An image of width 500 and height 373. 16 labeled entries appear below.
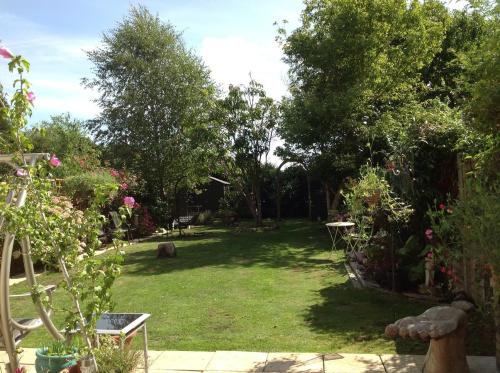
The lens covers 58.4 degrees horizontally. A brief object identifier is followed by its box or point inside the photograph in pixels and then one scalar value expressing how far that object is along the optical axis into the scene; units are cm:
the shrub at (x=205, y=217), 2077
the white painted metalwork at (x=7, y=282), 251
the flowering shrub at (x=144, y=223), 1600
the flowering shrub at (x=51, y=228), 261
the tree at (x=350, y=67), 1288
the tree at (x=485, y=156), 289
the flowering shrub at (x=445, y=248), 368
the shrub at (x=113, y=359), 291
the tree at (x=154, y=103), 1847
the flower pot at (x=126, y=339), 325
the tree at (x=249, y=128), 1662
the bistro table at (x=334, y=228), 858
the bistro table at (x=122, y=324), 327
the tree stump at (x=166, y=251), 1068
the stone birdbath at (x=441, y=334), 316
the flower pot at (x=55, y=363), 284
